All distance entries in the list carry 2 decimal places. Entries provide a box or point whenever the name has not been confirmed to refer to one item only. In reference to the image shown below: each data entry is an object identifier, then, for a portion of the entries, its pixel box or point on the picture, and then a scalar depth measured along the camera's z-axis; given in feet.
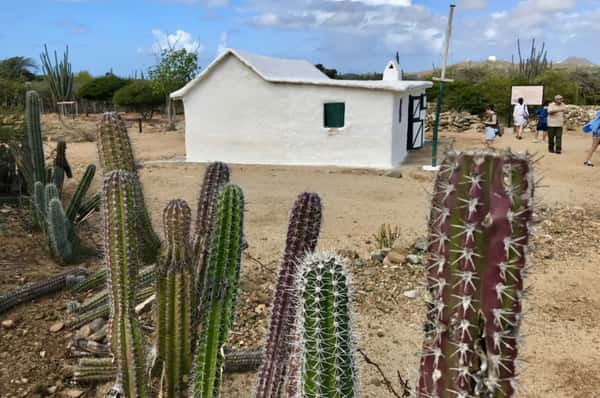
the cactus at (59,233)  16.78
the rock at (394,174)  40.16
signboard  70.64
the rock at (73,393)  10.63
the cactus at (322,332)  6.03
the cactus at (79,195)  18.81
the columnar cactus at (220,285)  8.21
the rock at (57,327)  12.91
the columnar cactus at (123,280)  7.91
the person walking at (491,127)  46.47
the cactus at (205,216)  8.68
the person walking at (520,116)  62.08
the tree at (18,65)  127.24
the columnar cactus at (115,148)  10.28
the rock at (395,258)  18.12
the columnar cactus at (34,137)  19.66
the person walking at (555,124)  45.88
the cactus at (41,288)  13.69
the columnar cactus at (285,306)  7.84
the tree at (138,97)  97.86
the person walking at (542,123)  57.57
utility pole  37.05
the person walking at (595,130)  38.68
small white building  44.37
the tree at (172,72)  78.43
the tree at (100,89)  113.91
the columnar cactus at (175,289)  7.82
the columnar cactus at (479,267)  4.68
